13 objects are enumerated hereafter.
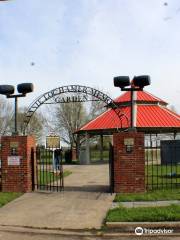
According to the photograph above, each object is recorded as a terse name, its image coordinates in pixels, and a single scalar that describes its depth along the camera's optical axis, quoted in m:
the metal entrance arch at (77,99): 16.65
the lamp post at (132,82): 9.60
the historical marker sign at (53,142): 15.82
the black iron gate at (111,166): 9.41
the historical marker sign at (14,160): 9.87
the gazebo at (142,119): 23.18
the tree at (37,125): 40.28
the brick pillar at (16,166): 9.84
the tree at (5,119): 41.65
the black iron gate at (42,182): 10.16
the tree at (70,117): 38.68
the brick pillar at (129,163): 9.22
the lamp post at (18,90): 10.15
